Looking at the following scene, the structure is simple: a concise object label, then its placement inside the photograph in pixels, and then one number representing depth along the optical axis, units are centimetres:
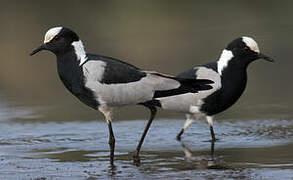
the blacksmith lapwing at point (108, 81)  1791
